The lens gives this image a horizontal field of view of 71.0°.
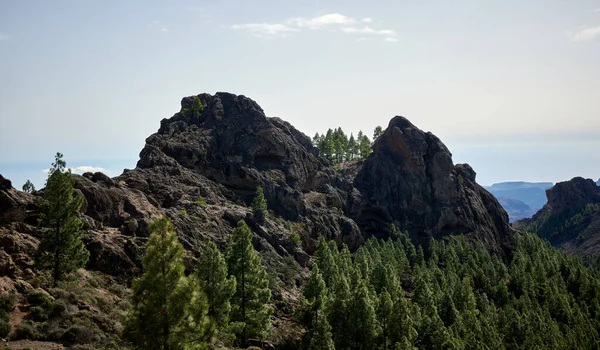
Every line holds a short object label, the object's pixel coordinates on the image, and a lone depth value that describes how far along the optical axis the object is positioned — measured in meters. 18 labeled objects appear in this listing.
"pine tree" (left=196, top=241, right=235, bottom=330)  41.91
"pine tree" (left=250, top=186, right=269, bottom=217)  87.19
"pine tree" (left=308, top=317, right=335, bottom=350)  45.59
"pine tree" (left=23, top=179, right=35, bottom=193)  77.79
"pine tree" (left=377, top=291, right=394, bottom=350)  53.00
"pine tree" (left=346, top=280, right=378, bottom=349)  50.88
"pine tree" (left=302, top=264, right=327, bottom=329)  53.97
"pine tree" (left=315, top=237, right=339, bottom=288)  67.56
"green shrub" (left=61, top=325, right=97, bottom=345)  31.28
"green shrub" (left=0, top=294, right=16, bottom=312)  31.28
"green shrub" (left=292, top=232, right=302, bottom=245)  86.00
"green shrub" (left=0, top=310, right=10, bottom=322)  29.87
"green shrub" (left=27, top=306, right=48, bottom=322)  32.06
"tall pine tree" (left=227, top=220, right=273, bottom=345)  47.84
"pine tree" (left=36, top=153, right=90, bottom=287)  37.31
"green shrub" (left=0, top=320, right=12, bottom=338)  28.77
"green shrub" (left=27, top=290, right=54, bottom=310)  33.66
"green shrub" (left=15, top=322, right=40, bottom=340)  29.69
